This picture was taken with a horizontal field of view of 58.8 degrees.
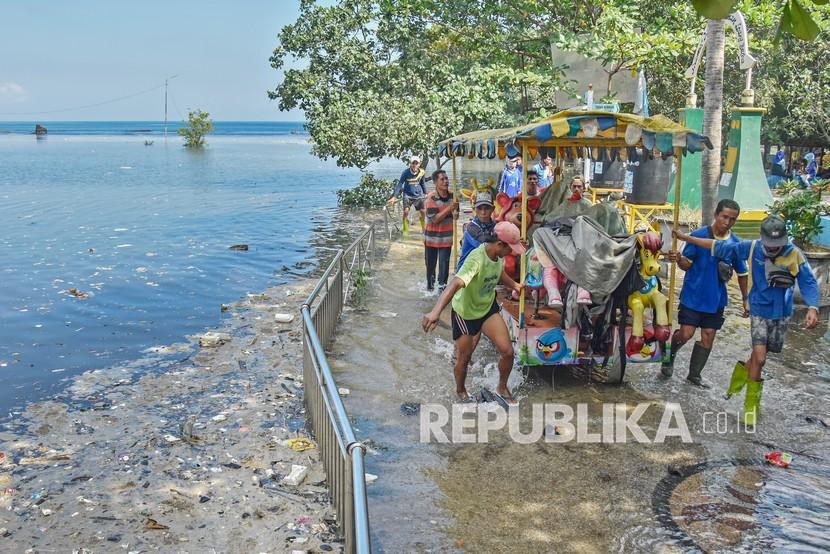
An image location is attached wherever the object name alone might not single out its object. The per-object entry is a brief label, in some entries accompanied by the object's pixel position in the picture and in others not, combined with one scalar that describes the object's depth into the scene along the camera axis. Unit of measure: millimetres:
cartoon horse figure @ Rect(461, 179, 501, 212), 9449
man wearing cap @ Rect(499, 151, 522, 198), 14570
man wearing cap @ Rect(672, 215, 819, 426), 6133
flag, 15864
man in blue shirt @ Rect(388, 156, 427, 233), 13789
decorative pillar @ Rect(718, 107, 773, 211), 14781
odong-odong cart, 6578
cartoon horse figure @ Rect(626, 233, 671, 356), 6734
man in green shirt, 6184
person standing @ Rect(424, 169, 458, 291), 10500
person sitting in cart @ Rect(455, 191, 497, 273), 7848
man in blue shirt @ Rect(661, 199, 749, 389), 6801
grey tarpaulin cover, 6602
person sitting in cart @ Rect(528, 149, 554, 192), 14781
